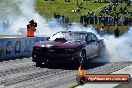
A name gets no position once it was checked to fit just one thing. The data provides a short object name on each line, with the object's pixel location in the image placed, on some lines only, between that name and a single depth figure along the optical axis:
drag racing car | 14.95
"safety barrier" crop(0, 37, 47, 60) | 19.44
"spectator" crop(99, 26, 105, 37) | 37.94
